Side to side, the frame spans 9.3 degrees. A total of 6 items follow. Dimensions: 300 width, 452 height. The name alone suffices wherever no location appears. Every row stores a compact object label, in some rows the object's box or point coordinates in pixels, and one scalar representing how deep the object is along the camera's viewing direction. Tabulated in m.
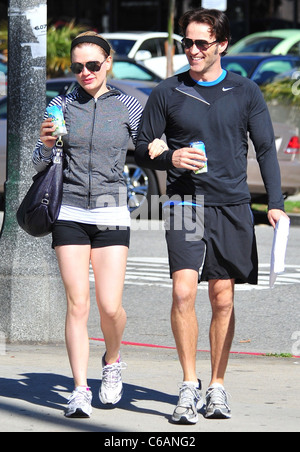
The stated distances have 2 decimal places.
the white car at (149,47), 41.18
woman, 9.39
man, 9.27
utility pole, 12.47
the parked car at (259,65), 29.55
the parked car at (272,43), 40.18
